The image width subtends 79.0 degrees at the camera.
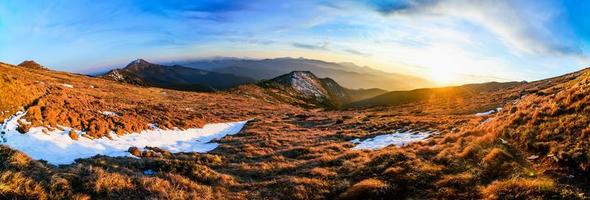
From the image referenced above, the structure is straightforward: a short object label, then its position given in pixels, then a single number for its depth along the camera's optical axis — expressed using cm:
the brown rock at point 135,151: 1964
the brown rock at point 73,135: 1939
